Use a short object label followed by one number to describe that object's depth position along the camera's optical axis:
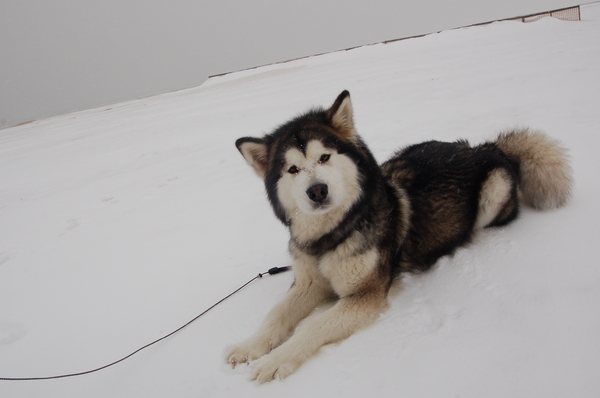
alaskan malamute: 2.06
